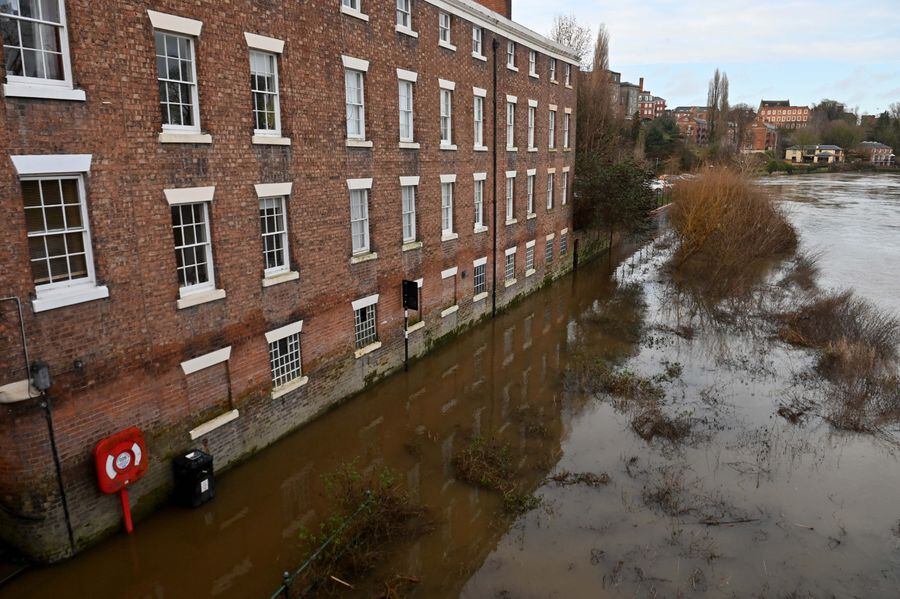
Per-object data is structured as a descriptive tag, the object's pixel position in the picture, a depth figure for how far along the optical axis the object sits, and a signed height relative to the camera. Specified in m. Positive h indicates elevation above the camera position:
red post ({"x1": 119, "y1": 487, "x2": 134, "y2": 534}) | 9.28 -5.12
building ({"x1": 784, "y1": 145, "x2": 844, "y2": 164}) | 121.13 +5.22
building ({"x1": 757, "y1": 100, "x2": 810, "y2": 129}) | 177.62 +20.73
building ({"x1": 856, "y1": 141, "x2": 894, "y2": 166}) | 119.06 +5.27
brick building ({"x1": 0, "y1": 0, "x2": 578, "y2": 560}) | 8.17 -0.60
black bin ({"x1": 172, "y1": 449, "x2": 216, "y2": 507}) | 10.03 -5.01
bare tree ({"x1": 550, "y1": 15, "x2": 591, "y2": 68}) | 48.57 +12.13
